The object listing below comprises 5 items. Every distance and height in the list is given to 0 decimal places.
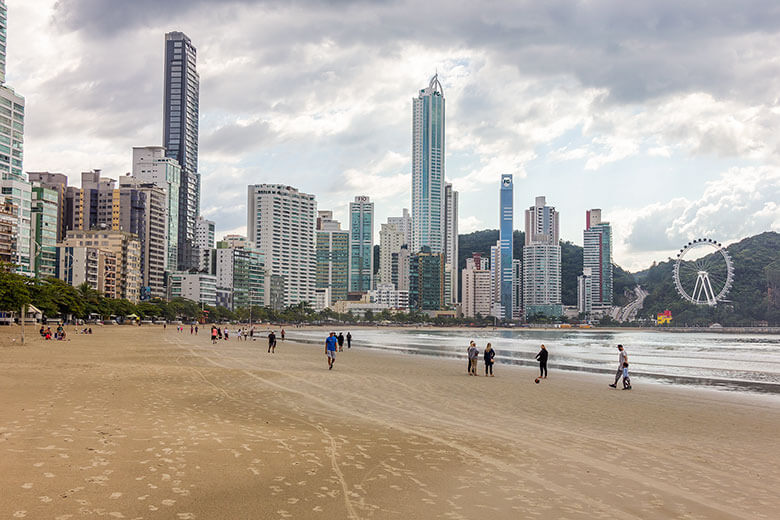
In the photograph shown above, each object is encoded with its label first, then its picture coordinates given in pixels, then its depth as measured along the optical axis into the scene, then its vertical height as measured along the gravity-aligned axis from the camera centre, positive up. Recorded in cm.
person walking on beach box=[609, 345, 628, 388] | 2530 -250
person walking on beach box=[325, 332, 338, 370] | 3118 -254
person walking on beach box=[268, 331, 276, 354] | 4530 -320
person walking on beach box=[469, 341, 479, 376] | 2919 -277
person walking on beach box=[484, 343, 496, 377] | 2883 -270
